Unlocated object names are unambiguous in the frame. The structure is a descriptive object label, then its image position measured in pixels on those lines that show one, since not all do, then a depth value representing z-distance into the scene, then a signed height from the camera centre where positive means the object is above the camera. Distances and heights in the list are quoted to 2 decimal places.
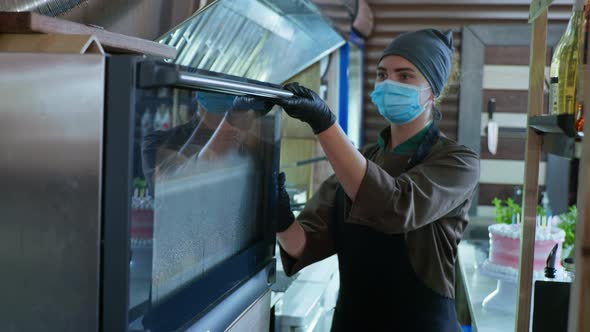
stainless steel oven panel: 0.88 -0.08
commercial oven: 0.88 -0.07
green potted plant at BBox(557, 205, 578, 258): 3.55 -0.43
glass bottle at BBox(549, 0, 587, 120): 1.47 +0.20
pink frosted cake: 3.02 -0.46
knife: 5.03 +0.17
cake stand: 3.02 -0.66
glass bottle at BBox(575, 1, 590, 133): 1.15 +0.15
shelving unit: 1.62 +0.02
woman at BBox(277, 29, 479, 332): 1.98 -0.24
